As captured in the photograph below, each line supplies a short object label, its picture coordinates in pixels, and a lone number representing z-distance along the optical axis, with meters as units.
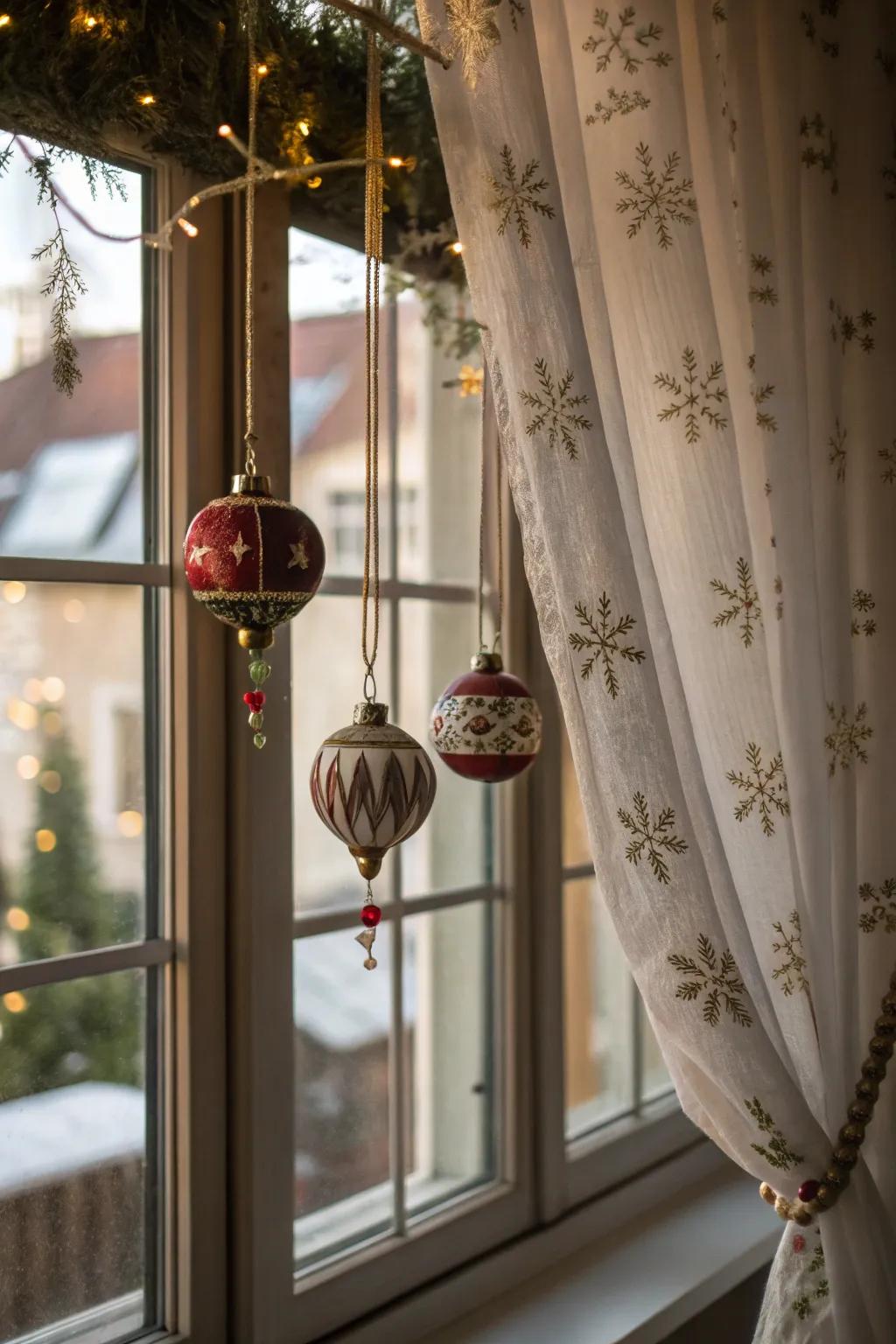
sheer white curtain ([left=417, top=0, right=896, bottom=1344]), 1.14
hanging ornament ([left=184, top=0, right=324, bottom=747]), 0.97
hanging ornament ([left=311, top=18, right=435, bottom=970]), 1.02
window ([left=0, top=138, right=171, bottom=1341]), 1.18
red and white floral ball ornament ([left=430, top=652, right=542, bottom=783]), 1.25
